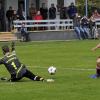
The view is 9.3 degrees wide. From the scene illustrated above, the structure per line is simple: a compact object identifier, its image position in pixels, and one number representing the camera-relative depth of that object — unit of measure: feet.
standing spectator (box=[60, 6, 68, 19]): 161.99
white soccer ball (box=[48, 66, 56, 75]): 62.66
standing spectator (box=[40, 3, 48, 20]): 161.17
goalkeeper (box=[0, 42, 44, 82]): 59.67
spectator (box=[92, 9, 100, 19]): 159.31
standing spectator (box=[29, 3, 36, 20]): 159.08
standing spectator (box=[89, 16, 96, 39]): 153.38
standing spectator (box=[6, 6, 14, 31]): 150.41
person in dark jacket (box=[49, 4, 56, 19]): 158.57
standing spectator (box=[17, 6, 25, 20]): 154.10
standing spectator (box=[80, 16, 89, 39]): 152.15
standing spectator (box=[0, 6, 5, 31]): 154.69
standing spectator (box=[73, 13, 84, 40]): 152.42
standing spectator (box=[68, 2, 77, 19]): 157.89
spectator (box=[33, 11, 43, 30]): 153.71
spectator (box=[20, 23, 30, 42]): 145.28
